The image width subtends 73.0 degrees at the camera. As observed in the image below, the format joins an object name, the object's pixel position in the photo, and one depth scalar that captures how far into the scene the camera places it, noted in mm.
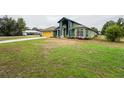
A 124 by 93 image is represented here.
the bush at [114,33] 7101
